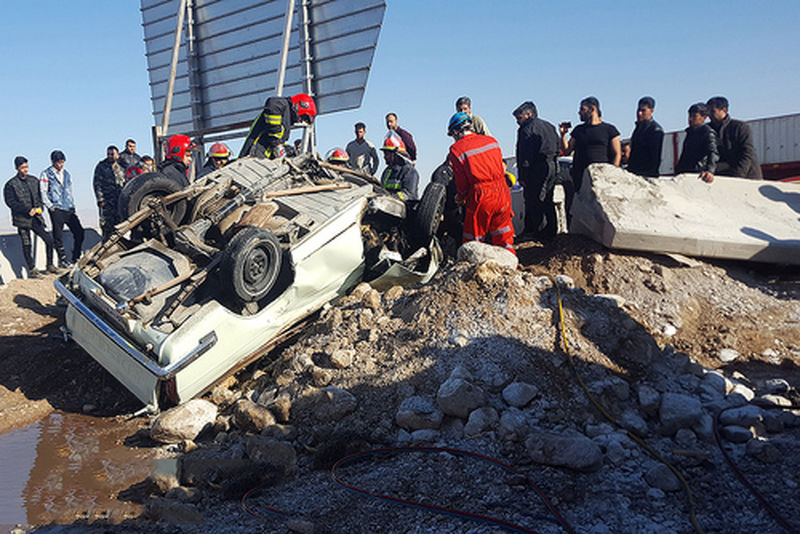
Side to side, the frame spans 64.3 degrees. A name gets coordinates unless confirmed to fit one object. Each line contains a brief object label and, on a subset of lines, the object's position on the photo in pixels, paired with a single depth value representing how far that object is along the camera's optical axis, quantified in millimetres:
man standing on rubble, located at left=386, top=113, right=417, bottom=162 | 8984
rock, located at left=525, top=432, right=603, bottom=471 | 3512
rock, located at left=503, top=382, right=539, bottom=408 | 4184
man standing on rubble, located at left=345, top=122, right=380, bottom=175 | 9727
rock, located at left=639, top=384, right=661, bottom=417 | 4145
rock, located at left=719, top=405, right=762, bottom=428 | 3895
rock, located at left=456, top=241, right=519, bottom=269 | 5914
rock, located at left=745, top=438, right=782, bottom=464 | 3512
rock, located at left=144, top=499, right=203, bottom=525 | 3432
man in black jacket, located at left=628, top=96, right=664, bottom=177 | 7309
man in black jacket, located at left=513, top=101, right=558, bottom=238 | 7359
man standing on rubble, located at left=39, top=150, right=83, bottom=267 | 9430
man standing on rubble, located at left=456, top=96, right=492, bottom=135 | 7914
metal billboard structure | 10805
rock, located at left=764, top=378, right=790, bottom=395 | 4412
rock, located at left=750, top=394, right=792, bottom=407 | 4156
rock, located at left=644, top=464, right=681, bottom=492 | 3324
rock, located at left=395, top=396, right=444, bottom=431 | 4125
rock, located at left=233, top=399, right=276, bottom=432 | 4512
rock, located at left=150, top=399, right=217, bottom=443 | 4609
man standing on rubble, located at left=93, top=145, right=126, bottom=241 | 9656
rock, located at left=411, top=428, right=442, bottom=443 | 4047
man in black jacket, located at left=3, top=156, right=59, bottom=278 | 9320
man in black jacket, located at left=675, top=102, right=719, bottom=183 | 7043
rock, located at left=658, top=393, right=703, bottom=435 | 3945
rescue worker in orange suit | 6500
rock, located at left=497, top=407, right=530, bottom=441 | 3883
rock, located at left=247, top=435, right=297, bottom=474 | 4012
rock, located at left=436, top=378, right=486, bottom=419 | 4102
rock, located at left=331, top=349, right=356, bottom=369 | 4966
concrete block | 6332
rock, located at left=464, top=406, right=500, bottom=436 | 3982
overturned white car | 4785
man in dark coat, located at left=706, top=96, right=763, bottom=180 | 7141
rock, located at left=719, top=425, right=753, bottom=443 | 3775
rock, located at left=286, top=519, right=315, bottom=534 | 3121
